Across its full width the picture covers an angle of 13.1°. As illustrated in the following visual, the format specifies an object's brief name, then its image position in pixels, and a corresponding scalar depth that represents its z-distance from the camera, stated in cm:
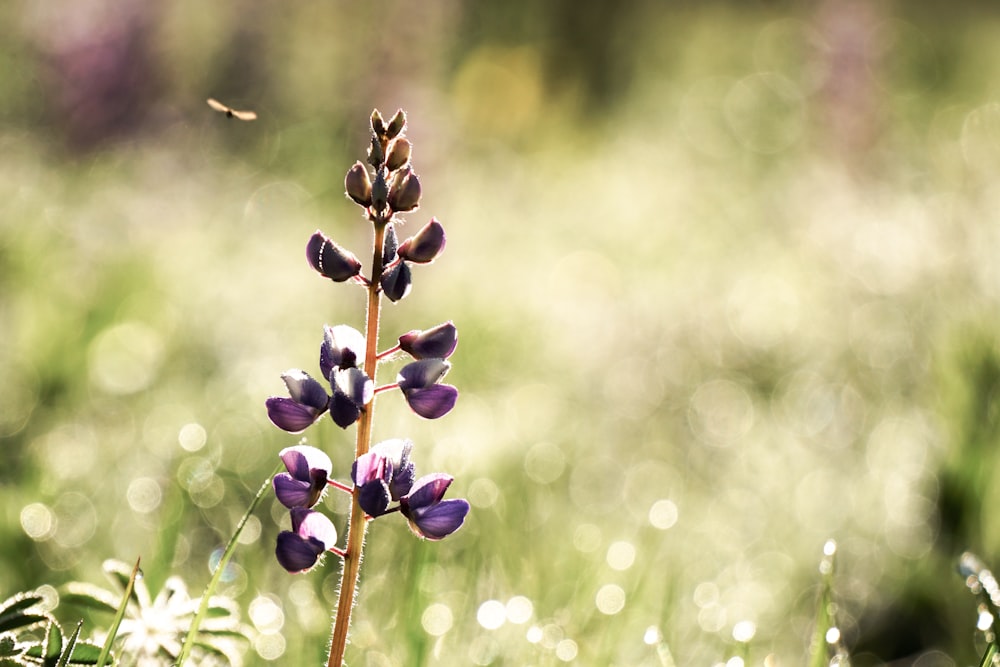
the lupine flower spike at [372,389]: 97
